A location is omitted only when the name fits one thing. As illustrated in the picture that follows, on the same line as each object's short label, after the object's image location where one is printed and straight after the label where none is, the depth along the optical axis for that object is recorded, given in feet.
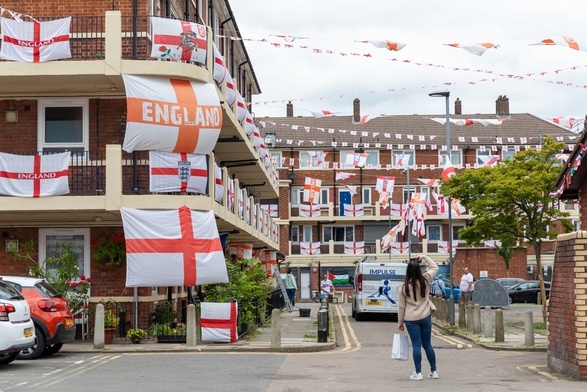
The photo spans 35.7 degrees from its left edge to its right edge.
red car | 55.42
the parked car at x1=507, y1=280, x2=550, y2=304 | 161.38
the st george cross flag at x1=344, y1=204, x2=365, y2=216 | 218.18
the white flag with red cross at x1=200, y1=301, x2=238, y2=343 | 65.72
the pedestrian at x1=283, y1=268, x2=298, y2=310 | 146.72
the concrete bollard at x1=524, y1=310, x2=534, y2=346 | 64.80
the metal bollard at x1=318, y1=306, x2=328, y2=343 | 66.85
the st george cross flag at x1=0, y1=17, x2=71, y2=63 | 67.15
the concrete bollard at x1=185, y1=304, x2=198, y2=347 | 63.26
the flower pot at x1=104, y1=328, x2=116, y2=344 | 67.82
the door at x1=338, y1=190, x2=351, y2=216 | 225.76
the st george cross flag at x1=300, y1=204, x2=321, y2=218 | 206.18
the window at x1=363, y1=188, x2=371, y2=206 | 225.76
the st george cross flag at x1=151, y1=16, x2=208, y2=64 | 67.76
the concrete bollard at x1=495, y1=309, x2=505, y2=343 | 67.81
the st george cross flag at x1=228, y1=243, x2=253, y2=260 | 120.71
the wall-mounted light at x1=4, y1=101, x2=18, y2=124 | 73.31
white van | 102.06
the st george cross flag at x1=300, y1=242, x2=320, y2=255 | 221.05
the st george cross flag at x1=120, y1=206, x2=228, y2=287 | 66.49
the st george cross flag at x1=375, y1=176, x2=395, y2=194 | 180.55
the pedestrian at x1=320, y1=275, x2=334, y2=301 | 166.09
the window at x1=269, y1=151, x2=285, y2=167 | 223.84
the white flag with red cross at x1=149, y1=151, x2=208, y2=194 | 68.08
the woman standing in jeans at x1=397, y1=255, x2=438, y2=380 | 43.75
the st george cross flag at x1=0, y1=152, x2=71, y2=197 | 67.67
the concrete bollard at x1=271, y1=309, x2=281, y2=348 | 62.44
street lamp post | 92.17
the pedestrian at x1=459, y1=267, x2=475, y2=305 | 128.88
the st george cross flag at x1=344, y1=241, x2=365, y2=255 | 222.07
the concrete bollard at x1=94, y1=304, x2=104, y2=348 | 62.54
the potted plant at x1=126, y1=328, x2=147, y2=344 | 67.00
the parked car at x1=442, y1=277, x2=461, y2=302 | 155.53
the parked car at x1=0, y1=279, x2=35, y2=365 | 47.50
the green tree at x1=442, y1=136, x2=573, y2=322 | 87.25
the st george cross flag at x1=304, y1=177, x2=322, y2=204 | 185.47
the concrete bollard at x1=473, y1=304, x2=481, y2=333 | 80.53
